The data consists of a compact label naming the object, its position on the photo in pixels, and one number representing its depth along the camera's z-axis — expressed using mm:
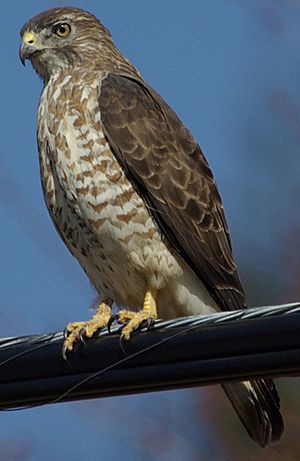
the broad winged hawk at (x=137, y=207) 11234
